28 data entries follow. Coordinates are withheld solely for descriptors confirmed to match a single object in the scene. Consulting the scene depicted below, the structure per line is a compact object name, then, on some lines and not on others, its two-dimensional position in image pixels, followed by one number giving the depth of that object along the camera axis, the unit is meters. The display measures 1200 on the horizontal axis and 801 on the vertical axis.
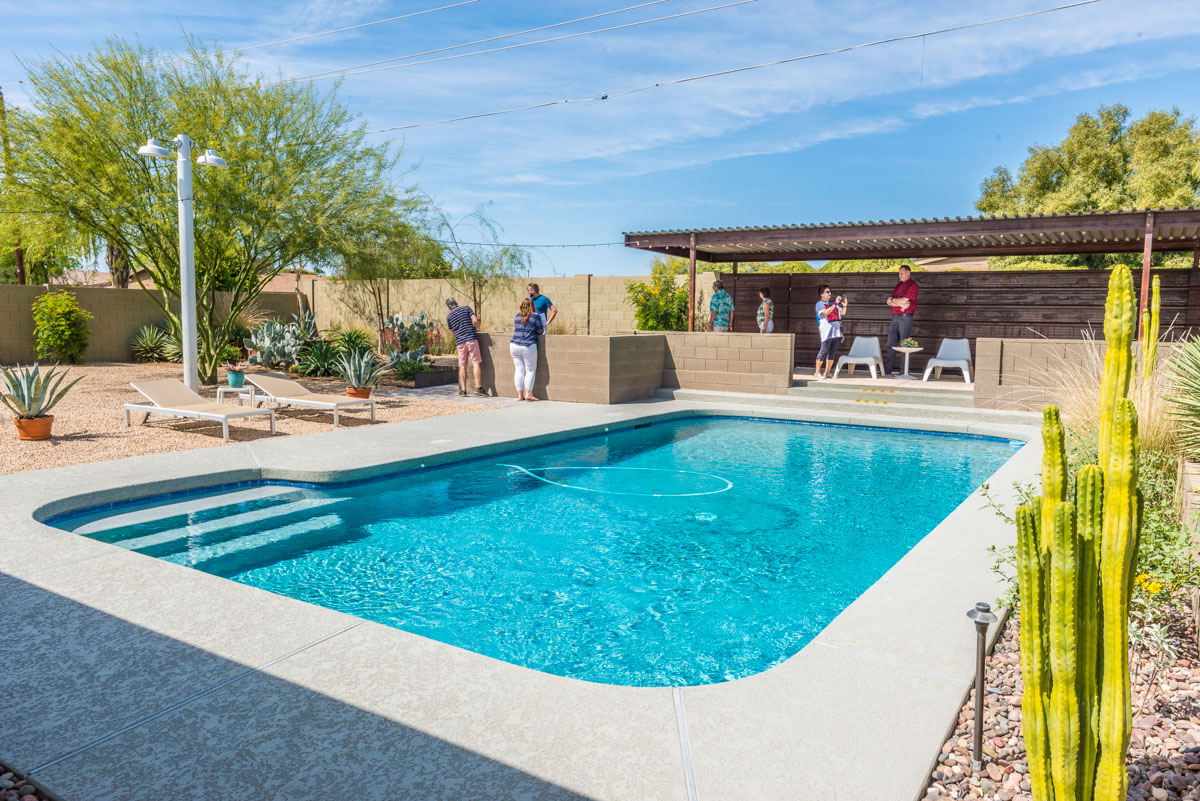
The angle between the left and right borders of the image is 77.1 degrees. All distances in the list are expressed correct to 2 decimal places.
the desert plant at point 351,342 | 15.53
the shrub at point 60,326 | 16.36
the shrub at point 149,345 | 17.95
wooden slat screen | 14.23
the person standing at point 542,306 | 12.70
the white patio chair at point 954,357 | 13.65
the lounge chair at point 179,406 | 8.51
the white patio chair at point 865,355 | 14.36
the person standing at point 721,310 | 14.48
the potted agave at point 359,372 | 11.62
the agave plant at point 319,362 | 15.20
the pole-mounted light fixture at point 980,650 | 2.43
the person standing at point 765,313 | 14.45
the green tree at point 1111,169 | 27.86
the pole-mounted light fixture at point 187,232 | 10.46
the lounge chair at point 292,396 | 9.87
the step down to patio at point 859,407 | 10.98
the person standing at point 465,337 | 12.82
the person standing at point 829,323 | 13.70
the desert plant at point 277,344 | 15.65
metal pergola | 11.27
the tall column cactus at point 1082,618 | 1.78
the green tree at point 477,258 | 20.67
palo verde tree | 11.63
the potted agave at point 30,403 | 8.06
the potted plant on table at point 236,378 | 12.08
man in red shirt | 13.86
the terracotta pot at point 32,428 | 8.12
